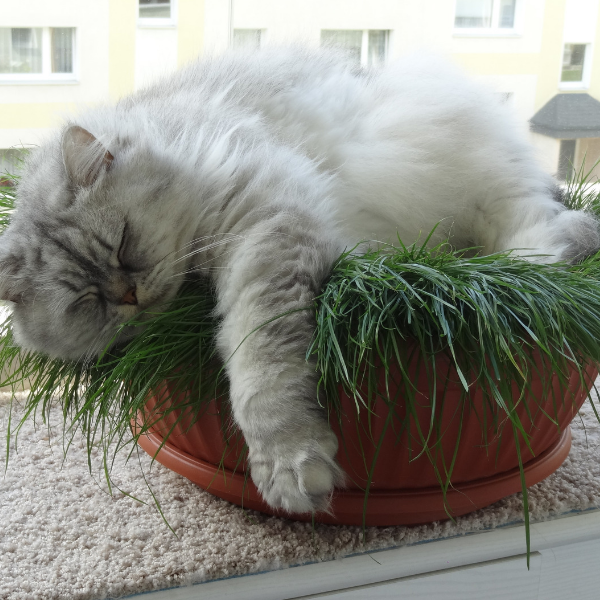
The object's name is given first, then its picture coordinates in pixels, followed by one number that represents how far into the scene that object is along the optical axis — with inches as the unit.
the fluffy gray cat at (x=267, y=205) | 37.9
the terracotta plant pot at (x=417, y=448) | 38.8
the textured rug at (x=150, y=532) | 40.8
